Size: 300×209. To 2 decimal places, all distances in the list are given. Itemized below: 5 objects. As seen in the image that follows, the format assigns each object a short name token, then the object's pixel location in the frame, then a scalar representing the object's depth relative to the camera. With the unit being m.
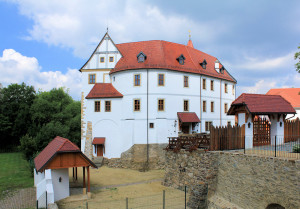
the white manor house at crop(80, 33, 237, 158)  26.56
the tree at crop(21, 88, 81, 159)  39.11
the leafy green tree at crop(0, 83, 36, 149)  42.72
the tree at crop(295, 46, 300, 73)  17.48
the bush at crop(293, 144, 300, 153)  12.78
